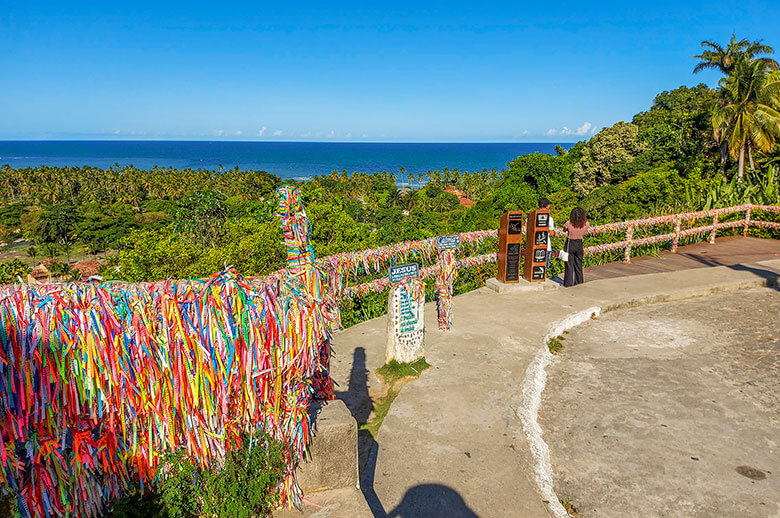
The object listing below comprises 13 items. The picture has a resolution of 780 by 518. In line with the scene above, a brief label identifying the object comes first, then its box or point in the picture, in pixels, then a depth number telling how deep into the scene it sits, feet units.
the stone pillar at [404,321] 20.12
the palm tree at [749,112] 82.02
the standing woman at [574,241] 30.53
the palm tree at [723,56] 113.60
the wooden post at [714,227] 42.86
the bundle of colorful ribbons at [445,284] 23.61
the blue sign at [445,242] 24.41
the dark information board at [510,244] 29.91
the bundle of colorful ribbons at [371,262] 24.48
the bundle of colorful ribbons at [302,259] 12.55
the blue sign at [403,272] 20.34
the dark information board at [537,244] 30.63
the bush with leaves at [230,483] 10.73
